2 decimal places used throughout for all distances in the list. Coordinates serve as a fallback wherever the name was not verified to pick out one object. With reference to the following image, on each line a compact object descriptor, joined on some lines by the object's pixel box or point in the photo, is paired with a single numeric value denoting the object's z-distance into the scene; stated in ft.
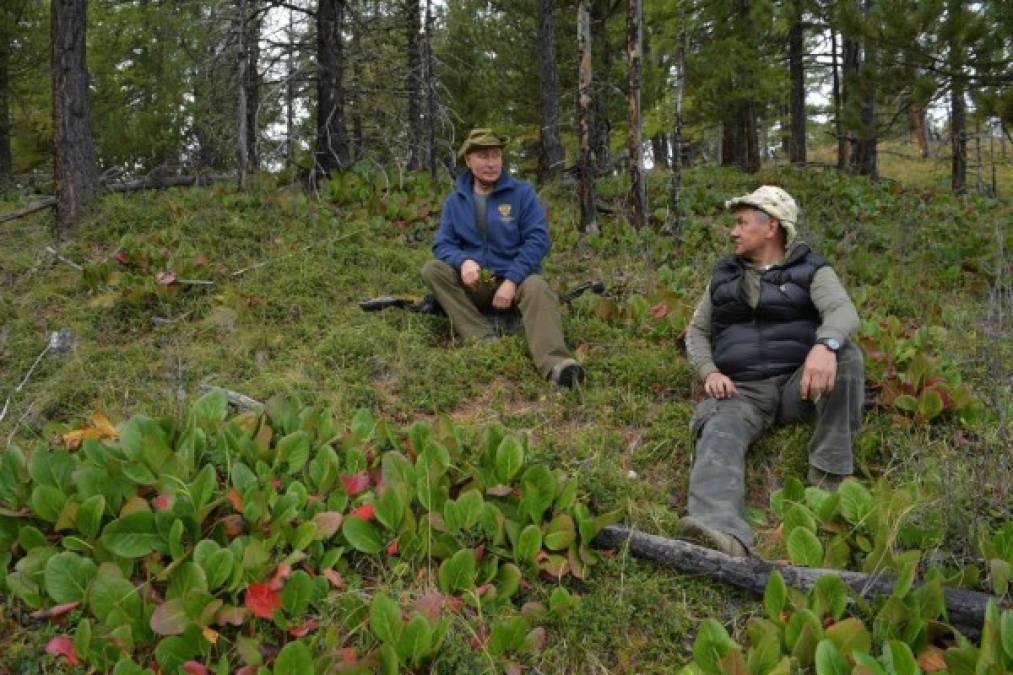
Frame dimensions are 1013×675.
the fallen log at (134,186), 27.10
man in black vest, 11.59
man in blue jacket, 17.76
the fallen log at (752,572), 8.27
